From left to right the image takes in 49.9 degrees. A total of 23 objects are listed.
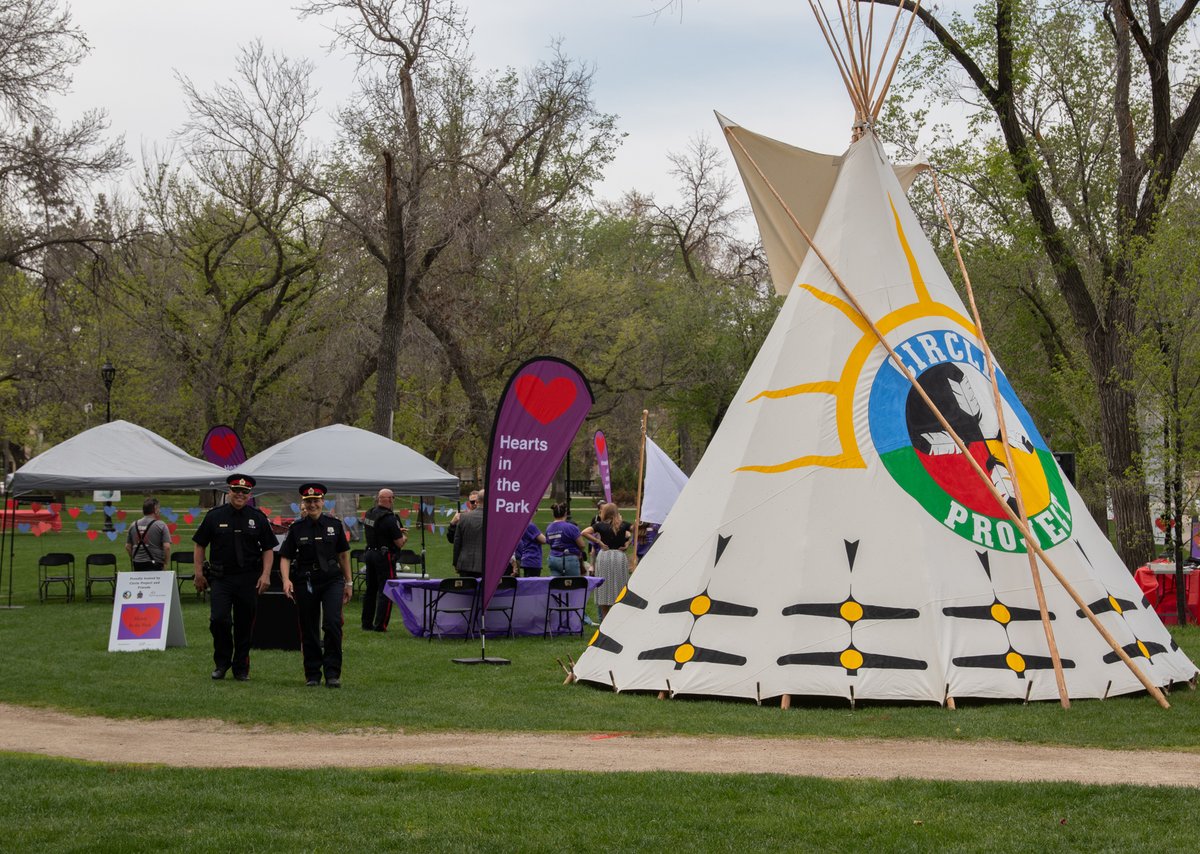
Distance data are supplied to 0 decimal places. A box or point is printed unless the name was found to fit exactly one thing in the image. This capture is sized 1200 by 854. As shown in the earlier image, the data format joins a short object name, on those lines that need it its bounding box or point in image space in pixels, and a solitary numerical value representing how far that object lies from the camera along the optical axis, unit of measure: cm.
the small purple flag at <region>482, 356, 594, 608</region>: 1357
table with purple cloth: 1617
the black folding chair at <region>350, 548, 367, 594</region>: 2323
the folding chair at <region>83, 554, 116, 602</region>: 2084
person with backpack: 1883
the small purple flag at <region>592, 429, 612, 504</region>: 2264
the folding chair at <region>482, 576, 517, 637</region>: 1606
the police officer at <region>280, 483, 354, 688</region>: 1204
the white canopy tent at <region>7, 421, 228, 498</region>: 2030
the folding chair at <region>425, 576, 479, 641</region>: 1592
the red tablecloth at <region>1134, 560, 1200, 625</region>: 1814
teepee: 1063
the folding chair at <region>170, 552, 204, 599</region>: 2184
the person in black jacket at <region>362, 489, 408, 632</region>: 1720
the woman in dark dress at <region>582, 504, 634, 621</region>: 1694
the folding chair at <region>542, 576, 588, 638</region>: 1636
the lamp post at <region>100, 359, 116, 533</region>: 3272
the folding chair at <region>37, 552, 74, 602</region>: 2105
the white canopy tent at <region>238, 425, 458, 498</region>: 2055
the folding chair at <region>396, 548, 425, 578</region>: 2166
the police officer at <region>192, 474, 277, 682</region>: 1223
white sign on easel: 1489
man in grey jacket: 1644
